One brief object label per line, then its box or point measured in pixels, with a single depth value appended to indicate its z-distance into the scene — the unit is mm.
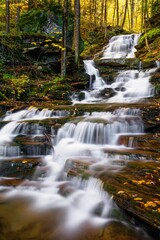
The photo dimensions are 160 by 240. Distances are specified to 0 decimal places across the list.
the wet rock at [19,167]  6520
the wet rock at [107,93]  13170
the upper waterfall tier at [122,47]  21938
